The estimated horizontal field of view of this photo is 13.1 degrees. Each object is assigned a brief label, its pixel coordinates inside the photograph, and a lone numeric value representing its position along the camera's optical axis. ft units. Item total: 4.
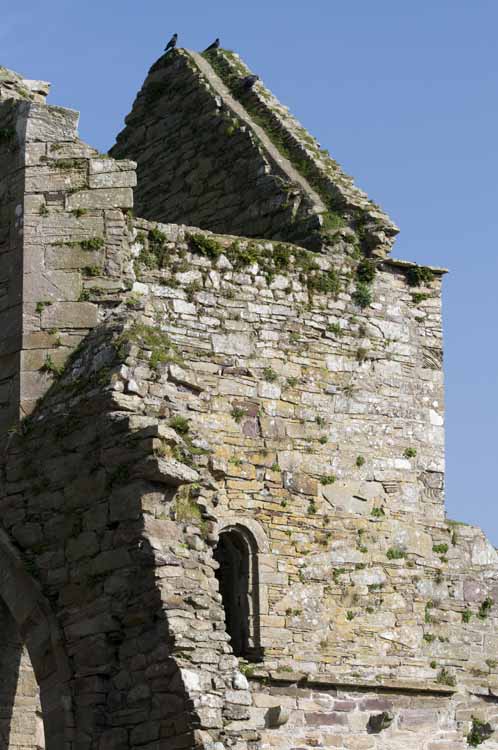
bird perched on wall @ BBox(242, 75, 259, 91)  76.54
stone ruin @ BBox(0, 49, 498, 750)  54.44
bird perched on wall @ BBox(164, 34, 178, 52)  79.20
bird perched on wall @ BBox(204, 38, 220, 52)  79.41
